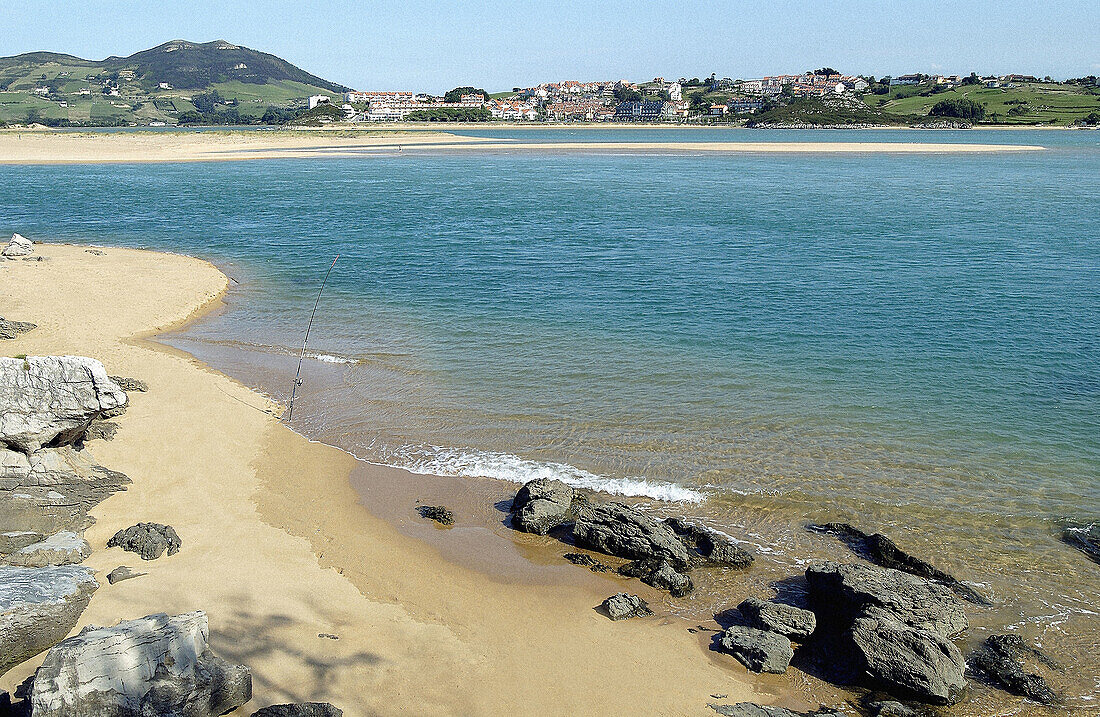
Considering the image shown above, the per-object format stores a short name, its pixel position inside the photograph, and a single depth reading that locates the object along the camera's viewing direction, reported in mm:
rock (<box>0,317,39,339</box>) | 17766
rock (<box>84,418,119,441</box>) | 12219
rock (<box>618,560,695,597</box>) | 9352
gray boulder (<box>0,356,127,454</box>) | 9531
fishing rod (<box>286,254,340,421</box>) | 14691
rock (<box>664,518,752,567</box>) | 9969
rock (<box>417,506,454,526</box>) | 10930
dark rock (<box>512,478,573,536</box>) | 10680
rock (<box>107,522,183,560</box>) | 9273
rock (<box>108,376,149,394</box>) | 14758
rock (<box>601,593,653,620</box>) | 8836
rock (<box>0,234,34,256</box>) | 27500
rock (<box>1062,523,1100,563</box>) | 10352
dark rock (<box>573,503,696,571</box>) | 9922
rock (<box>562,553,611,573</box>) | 9854
